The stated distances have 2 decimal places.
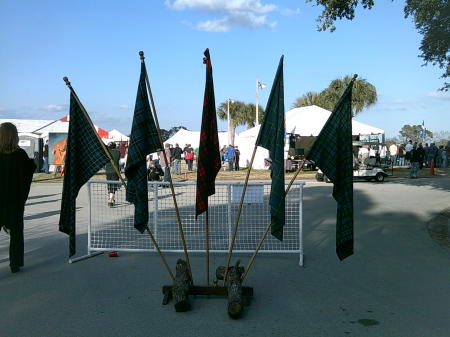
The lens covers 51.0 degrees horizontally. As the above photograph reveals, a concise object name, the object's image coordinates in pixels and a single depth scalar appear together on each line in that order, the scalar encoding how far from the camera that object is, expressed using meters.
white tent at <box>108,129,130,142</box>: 35.32
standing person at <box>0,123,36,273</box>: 6.29
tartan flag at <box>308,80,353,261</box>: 4.87
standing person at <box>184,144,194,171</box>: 29.26
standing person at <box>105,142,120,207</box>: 13.20
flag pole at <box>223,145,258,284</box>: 5.28
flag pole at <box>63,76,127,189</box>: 5.20
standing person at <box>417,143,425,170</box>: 23.00
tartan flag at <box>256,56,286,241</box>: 4.66
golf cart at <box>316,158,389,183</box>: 21.56
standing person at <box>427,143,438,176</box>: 32.55
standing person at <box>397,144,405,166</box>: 37.91
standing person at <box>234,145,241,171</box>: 30.61
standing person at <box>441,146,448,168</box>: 33.99
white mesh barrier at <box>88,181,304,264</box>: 7.18
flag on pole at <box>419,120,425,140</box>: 41.10
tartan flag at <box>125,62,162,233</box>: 4.70
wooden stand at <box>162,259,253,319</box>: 4.68
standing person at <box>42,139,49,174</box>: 28.80
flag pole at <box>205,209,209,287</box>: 5.04
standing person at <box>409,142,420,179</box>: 22.91
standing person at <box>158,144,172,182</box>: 21.88
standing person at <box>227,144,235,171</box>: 29.14
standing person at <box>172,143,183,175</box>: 26.35
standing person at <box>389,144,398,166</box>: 36.62
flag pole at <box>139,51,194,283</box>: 4.79
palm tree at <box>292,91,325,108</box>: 55.57
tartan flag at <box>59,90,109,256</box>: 5.28
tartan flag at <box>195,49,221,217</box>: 4.76
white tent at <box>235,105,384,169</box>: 29.67
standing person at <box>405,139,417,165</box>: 31.47
